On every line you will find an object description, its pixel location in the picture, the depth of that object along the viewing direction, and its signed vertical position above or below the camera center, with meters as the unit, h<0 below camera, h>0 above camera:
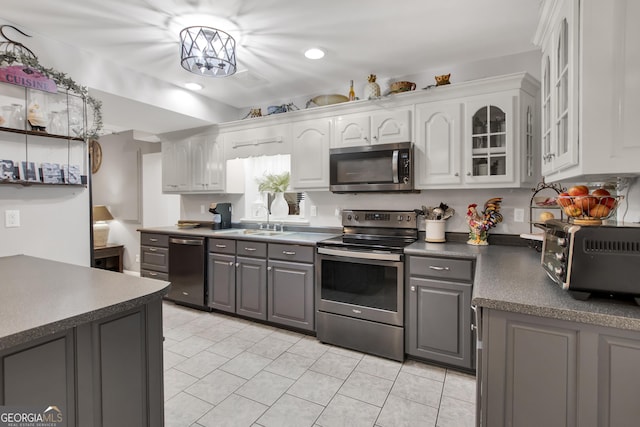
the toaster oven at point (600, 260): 1.08 -0.19
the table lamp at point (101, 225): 5.20 -0.27
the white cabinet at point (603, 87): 1.17 +0.45
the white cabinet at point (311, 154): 3.22 +0.54
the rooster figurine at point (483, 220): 2.65 -0.11
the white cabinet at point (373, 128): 2.84 +0.73
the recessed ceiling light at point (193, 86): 3.40 +1.30
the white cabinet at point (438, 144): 2.64 +0.53
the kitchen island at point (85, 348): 0.96 -0.47
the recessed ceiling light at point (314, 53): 2.67 +1.29
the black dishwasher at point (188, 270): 3.60 -0.71
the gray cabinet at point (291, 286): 2.96 -0.73
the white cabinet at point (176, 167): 4.27 +0.56
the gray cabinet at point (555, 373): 1.03 -0.57
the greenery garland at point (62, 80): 2.14 +0.94
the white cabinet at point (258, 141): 3.48 +0.75
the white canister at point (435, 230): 2.80 -0.20
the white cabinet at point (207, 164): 4.00 +0.55
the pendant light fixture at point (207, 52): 2.22 +1.10
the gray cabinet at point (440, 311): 2.29 -0.76
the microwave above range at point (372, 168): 2.75 +0.35
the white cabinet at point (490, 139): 2.45 +0.53
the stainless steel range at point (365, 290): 2.54 -0.69
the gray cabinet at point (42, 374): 0.93 -0.51
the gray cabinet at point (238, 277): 3.22 -0.72
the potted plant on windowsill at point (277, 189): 3.73 +0.22
